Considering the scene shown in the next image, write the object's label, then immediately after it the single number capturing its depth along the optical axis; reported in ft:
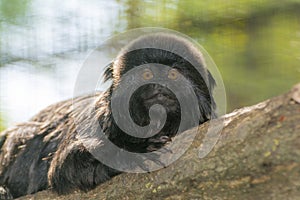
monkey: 11.10
